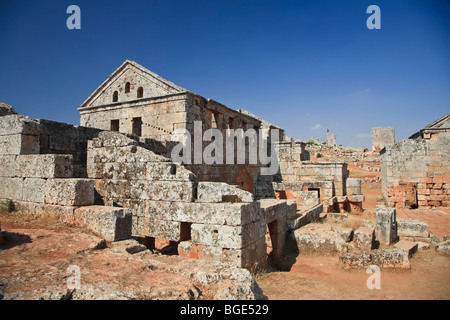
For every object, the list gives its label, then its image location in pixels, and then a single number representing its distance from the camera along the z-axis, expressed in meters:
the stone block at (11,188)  6.03
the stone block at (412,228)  8.56
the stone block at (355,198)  12.69
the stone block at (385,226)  7.93
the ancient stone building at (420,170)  14.43
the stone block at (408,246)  6.92
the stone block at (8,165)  6.21
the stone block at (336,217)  10.05
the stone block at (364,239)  7.25
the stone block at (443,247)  7.42
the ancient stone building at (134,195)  5.10
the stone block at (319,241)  7.16
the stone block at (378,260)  6.25
